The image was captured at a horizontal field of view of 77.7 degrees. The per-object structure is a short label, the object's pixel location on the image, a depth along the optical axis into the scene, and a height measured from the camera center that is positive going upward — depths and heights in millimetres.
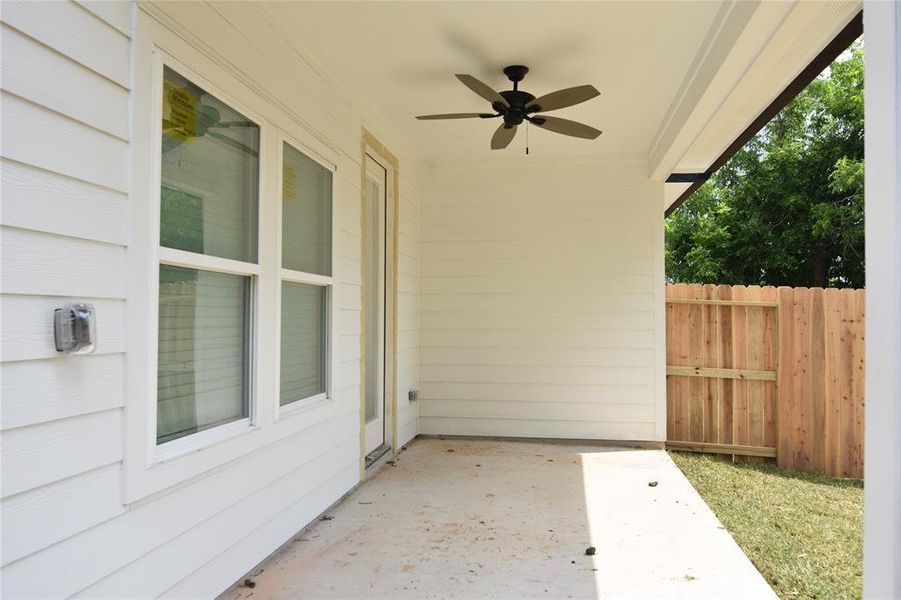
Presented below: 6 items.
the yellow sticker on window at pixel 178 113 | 1997 +746
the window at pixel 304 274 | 2902 +223
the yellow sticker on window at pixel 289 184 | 2871 +686
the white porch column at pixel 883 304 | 1121 +29
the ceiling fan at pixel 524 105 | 3158 +1281
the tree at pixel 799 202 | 11633 +2596
